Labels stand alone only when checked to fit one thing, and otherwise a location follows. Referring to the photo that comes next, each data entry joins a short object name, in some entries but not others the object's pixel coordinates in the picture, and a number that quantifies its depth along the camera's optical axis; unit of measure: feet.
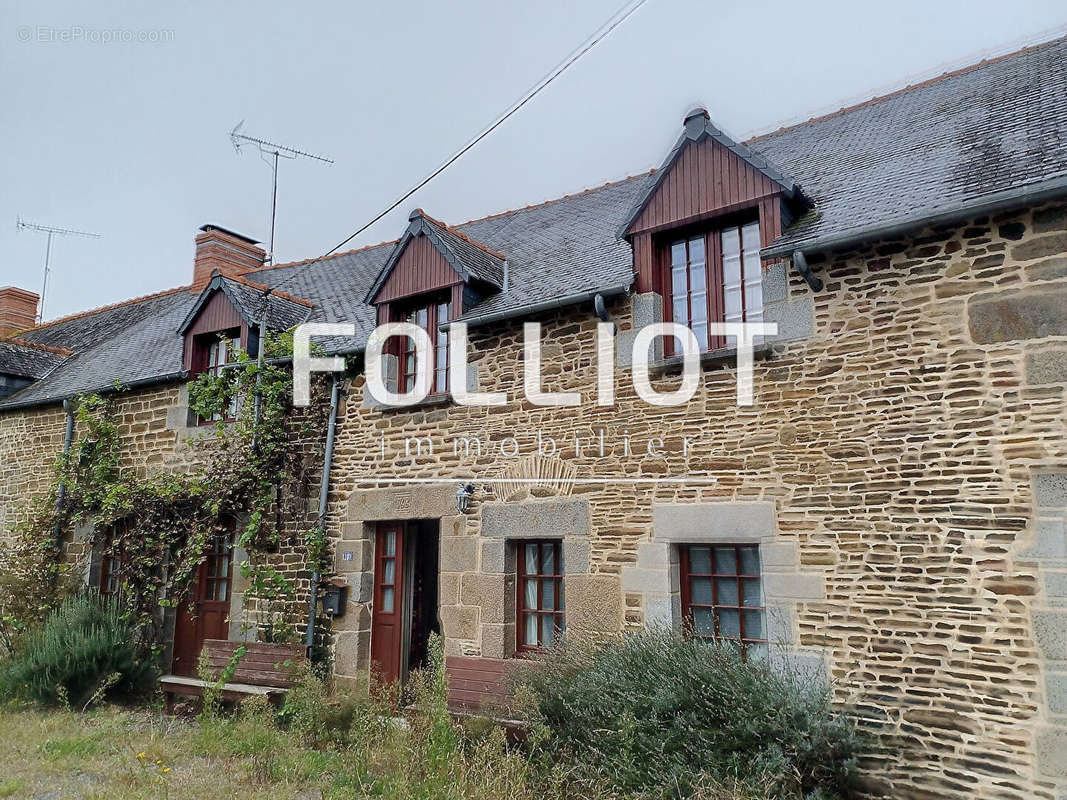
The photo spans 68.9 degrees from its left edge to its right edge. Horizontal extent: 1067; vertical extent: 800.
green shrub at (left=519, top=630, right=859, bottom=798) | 15.89
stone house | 16.98
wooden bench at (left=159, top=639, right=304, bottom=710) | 26.32
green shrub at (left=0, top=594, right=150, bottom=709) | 28.30
